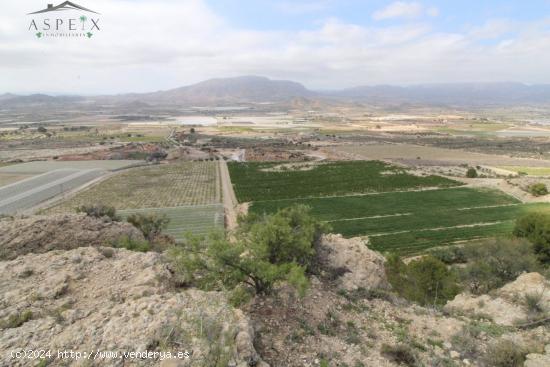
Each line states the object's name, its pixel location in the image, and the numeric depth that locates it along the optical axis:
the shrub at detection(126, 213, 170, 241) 31.34
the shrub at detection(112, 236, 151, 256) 22.69
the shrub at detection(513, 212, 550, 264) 29.44
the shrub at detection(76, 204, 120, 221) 31.52
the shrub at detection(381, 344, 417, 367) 12.53
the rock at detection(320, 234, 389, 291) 21.29
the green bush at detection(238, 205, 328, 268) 17.00
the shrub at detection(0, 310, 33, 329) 11.69
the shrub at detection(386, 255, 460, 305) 23.47
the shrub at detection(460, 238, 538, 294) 24.30
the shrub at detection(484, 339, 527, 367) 12.23
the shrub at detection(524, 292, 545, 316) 17.08
